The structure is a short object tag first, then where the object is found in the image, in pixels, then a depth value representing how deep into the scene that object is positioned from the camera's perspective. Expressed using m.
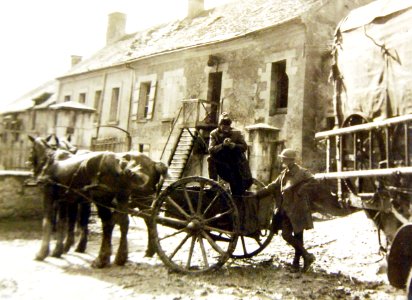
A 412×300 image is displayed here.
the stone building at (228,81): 12.84
